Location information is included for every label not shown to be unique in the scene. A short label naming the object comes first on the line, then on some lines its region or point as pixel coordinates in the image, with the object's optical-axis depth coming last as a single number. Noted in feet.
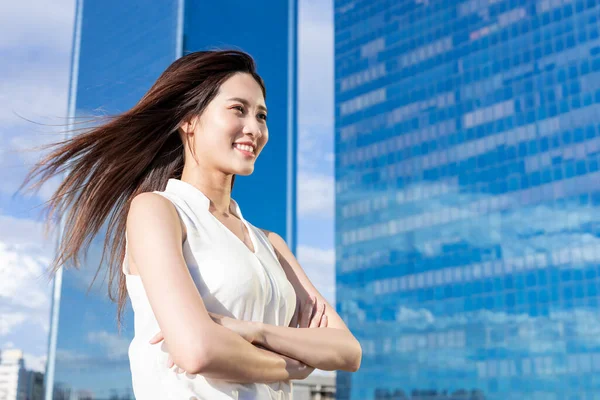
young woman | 5.83
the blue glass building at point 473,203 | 149.38
